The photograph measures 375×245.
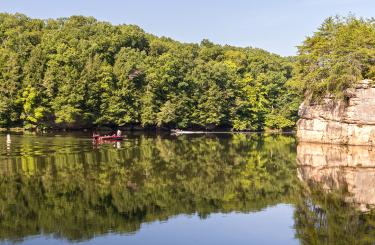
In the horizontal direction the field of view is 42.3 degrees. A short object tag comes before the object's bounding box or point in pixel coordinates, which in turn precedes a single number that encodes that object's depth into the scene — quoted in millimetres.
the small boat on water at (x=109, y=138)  54594
